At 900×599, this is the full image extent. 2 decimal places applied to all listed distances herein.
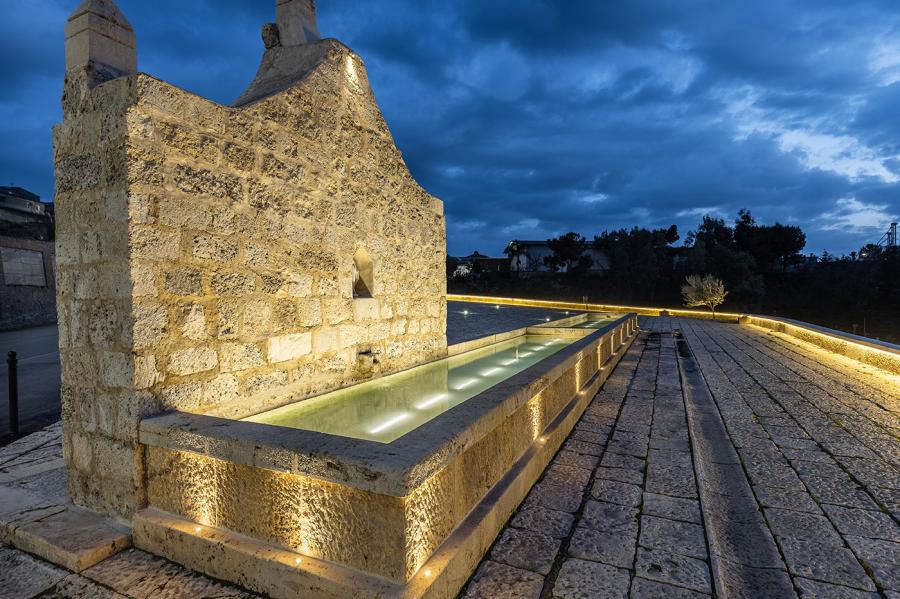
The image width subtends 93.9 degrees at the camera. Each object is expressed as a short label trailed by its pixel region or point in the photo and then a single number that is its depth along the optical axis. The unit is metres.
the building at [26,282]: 14.60
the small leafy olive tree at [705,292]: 20.08
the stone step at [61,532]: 1.98
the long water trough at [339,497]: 1.54
